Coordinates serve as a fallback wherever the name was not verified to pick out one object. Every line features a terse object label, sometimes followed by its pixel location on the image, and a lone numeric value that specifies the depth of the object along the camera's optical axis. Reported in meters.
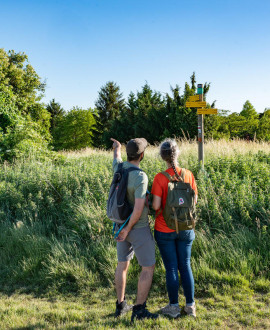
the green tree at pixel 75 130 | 40.00
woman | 3.03
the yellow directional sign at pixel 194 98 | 6.77
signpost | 6.71
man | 2.89
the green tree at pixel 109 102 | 42.94
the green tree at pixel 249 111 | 32.71
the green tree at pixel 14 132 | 9.62
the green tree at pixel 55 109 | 52.56
